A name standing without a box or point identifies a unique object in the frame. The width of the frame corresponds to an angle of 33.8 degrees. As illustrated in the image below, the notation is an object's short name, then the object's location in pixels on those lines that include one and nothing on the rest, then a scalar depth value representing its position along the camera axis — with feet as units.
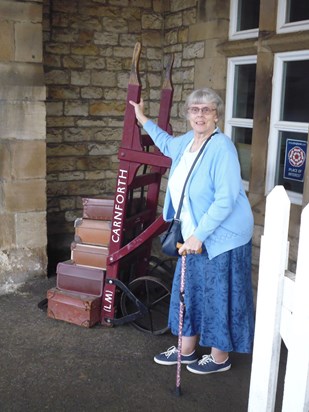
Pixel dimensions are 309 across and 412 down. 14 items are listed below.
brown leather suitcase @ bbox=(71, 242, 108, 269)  13.56
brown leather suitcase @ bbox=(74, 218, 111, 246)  13.51
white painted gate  5.95
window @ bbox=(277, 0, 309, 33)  13.73
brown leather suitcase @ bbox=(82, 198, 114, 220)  13.52
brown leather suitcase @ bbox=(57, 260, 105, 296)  13.47
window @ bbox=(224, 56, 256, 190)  16.14
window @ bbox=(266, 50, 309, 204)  14.08
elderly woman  9.69
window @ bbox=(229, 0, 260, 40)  15.84
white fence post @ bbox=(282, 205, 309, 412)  5.87
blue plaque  14.13
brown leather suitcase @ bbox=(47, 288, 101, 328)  13.30
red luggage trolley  12.16
